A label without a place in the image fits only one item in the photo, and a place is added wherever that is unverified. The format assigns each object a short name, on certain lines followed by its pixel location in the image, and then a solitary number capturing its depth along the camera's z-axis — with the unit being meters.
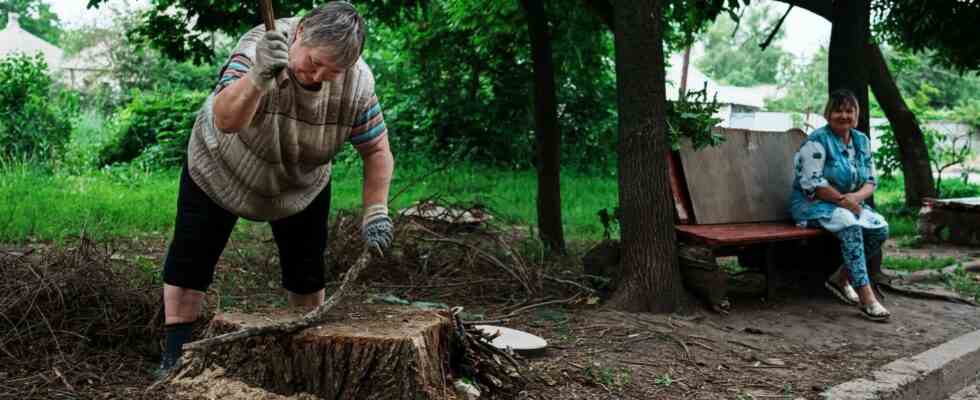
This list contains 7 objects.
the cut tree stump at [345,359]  2.95
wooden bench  5.88
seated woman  5.93
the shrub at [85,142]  13.83
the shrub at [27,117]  12.87
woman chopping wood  3.00
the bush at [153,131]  15.60
